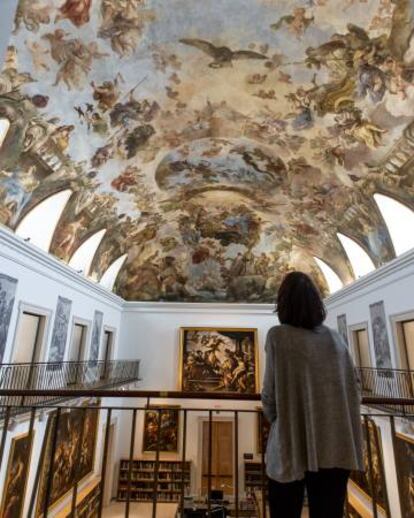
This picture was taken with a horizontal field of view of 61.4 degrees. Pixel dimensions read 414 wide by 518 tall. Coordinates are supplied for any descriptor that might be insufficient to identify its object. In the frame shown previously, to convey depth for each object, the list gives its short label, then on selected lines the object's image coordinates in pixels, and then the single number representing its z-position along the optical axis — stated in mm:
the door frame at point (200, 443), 18194
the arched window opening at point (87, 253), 14422
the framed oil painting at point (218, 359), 19234
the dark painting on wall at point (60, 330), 12250
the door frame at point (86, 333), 13773
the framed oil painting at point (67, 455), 11608
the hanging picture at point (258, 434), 18409
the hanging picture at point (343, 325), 15508
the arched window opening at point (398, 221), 10938
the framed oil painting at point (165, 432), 18484
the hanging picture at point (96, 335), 15950
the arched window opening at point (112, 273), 18000
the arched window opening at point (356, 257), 14367
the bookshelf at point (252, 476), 17719
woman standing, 1967
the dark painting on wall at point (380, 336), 11688
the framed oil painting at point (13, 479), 9078
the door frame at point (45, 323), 10008
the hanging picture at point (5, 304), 9109
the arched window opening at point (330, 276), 18016
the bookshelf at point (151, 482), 17141
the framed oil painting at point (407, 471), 9391
